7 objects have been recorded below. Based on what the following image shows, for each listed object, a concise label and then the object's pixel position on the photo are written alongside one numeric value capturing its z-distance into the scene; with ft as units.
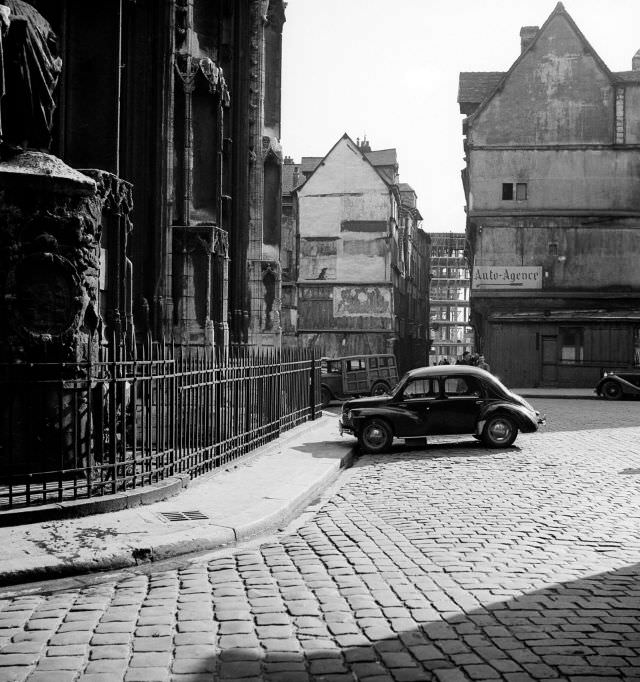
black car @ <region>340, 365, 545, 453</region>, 51.44
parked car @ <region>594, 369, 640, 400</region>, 103.91
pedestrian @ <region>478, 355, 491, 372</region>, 105.50
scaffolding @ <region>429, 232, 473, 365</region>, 316.40
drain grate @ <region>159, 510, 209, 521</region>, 28.58
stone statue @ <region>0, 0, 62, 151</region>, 32.81
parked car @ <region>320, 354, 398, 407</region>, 100.42
